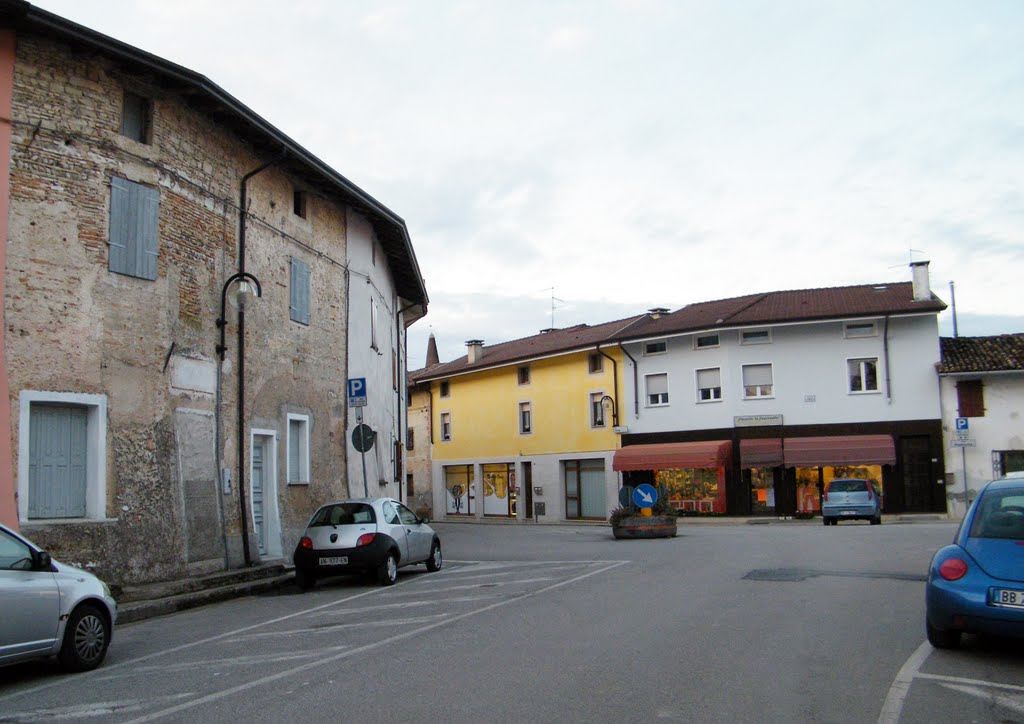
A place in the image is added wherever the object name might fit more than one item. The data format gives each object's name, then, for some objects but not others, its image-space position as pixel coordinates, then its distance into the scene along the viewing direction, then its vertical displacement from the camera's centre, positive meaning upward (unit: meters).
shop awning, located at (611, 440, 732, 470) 37.03 -0.24
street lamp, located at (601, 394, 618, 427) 41.09 +2.04
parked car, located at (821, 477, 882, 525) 29.36 -1.76
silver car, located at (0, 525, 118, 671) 7.70 -1.23
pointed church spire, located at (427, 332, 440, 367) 66.06 +7.26
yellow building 41.81 +1.28
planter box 24.34 -1.96
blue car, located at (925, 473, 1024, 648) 7.36 -1.06
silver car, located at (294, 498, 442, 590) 14.56 -1.31
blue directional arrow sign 24.05 -1.14
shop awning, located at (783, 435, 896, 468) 34.31 -0.20
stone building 12.98 +2.44
